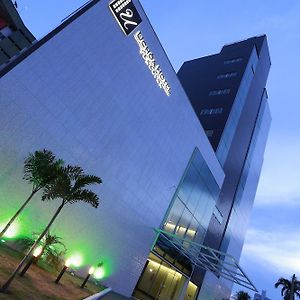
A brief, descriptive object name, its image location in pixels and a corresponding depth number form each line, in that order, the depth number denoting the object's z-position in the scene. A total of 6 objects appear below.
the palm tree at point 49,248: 15.35
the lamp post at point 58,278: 14.49
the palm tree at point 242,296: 57.36
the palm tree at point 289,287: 51.05
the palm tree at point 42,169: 13.14
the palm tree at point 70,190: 12.13
